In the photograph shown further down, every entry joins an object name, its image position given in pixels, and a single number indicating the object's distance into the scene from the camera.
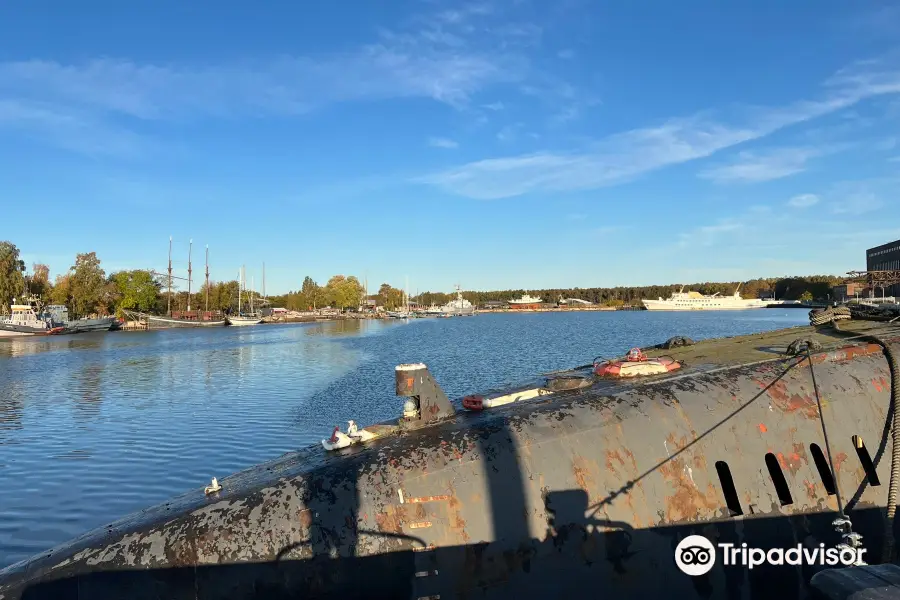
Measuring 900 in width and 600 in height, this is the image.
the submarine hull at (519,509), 6.60
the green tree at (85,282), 119.69
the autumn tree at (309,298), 195.00
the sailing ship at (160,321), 119.94
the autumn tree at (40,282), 121.03
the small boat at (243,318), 134.25
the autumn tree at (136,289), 127.94
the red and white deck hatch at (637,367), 10.59
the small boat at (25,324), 88.06
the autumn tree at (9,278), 103.88
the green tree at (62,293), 122.51
